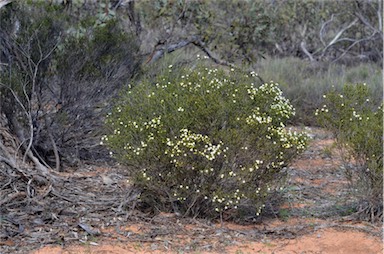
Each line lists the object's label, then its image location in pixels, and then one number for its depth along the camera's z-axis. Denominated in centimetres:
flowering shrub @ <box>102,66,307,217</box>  591
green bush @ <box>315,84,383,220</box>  597
